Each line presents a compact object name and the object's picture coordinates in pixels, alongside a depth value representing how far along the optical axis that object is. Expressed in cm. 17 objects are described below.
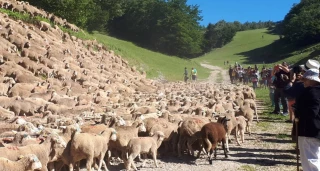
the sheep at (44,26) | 3634
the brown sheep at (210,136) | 1191
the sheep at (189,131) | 1265
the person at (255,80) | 3609
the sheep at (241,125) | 1492
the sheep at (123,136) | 1165
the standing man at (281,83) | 1802
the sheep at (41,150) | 937
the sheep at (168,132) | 1276
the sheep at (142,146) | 1130
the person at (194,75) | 4738
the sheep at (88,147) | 1020
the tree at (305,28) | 9025
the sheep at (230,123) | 1380
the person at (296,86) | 1275
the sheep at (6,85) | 1933
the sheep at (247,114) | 1672
